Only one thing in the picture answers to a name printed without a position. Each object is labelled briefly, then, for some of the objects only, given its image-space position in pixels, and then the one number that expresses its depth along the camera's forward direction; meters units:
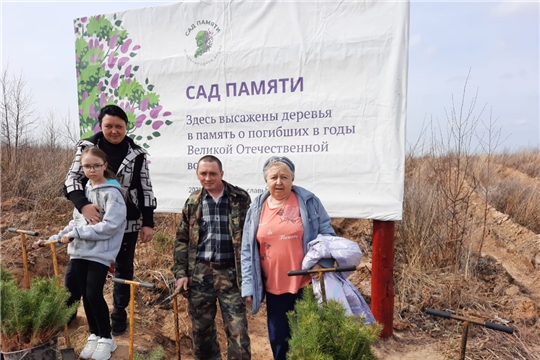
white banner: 3.14
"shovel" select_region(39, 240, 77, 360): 2.70
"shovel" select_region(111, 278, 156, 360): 2.32
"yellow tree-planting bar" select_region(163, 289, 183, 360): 2.40
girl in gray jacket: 2.71
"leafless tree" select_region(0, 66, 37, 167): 9.17
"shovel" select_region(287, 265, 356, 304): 2.18
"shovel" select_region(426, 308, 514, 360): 1.71
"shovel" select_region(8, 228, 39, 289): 2.91
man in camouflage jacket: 2.70
